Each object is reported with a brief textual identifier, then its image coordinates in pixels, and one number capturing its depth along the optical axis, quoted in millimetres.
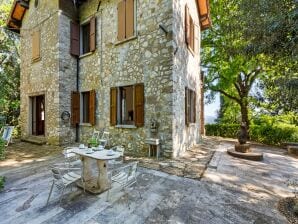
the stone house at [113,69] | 6207
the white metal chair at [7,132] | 8442
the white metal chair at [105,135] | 7548
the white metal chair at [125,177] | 3322
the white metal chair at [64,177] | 3061
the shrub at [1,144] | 4343
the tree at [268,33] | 3514
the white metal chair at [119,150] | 4168
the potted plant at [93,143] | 4427
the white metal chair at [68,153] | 4086
